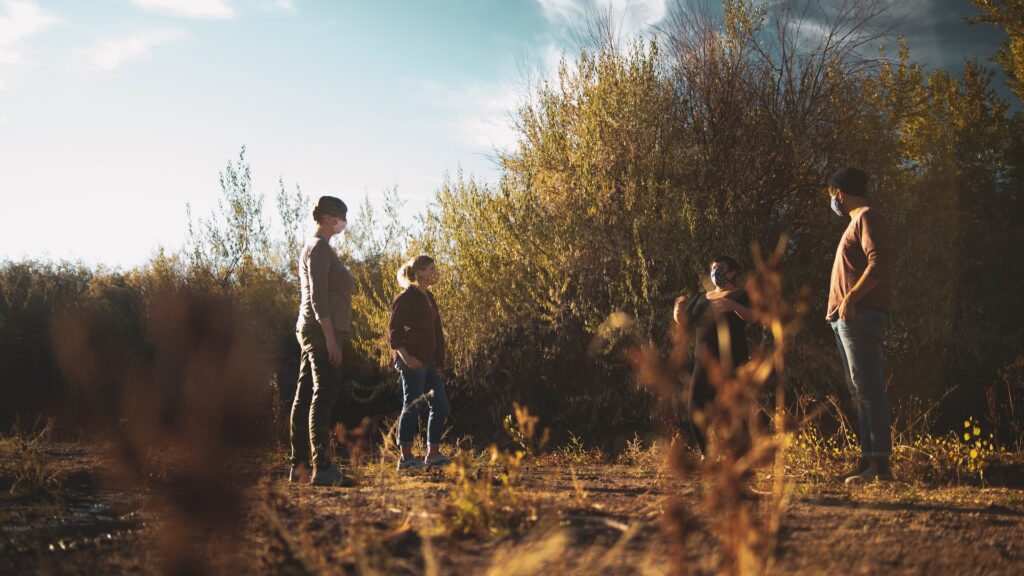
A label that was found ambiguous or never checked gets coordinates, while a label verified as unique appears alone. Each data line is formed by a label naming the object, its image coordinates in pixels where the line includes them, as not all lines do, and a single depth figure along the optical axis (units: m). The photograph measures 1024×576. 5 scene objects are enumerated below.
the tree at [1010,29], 16.67
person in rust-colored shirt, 4.53
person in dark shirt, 4.97
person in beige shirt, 4.73
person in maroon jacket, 5.78
